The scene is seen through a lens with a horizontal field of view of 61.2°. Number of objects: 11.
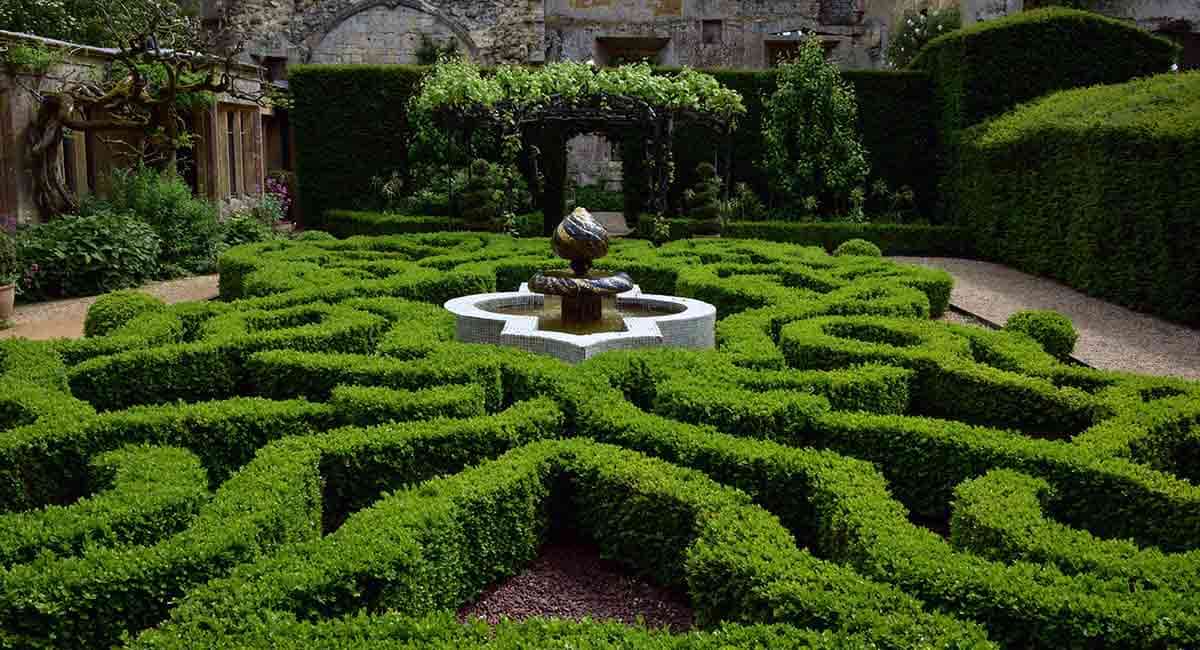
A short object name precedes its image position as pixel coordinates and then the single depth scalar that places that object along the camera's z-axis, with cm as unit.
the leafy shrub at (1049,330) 752
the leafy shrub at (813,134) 1722
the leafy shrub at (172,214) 1395
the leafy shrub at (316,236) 1275
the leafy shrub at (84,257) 1182
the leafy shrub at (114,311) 768
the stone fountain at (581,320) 683
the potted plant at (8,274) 1031
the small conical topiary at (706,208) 1510
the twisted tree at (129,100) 1370
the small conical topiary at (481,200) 1474
